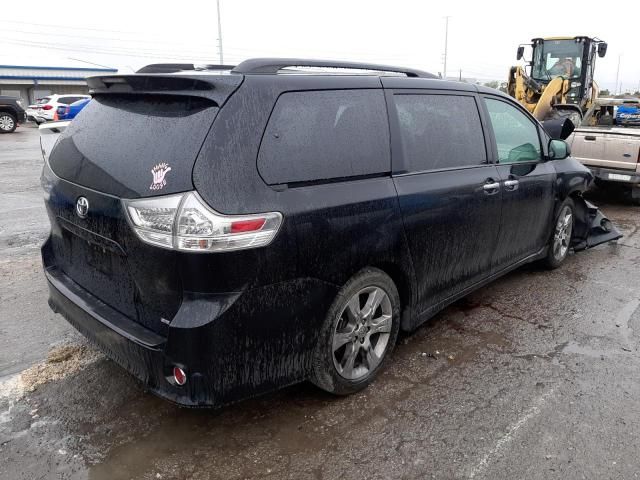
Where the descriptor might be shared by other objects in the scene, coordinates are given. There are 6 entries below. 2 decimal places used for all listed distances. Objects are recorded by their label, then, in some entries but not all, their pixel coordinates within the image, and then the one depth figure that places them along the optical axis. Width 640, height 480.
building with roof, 43.47
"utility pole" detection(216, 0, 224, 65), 30.58
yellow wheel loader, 13.34
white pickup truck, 8.23
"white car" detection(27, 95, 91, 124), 27.60
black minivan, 2.41
